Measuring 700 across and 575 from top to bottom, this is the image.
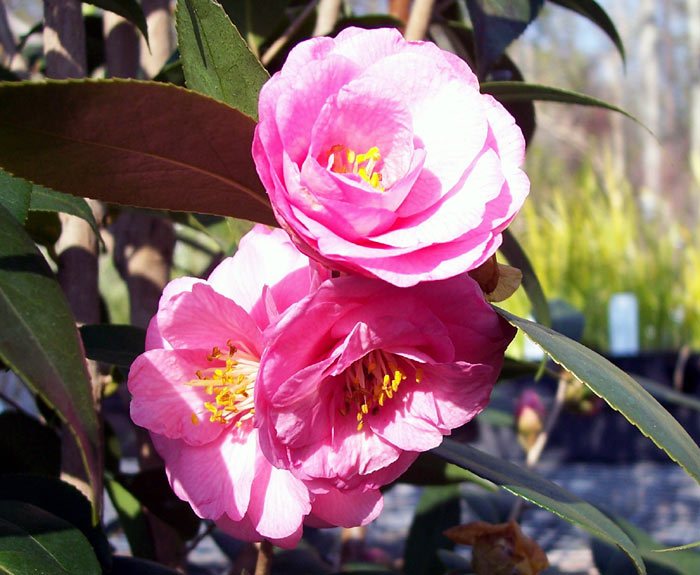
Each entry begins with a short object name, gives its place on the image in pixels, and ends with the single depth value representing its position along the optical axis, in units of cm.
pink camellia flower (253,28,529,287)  36
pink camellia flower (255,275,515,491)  38
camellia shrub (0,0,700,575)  36
